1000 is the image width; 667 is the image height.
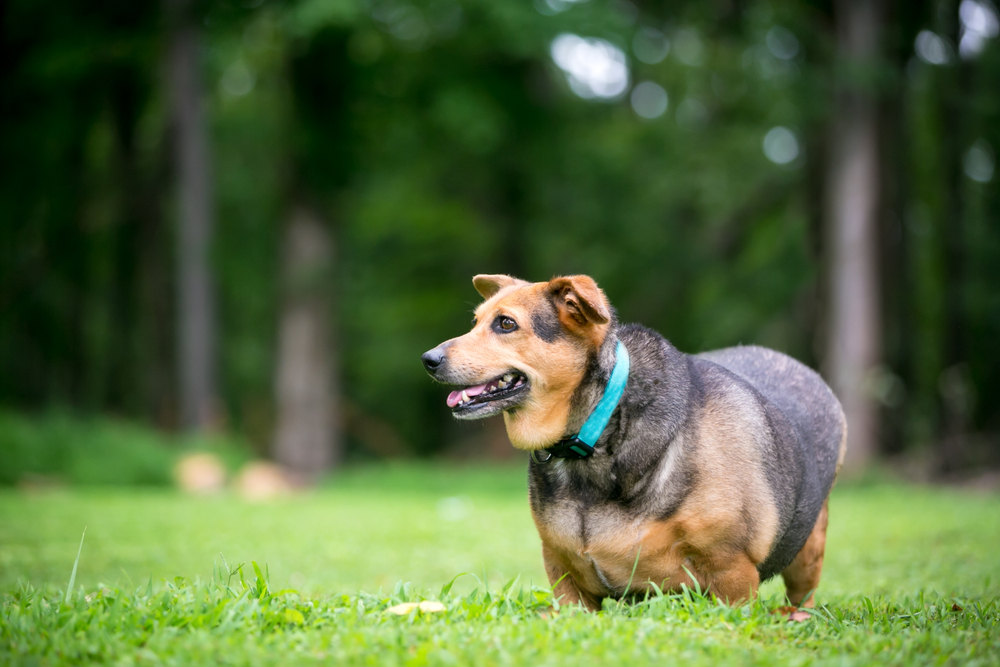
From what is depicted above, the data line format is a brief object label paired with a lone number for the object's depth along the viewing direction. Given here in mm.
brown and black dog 4047
